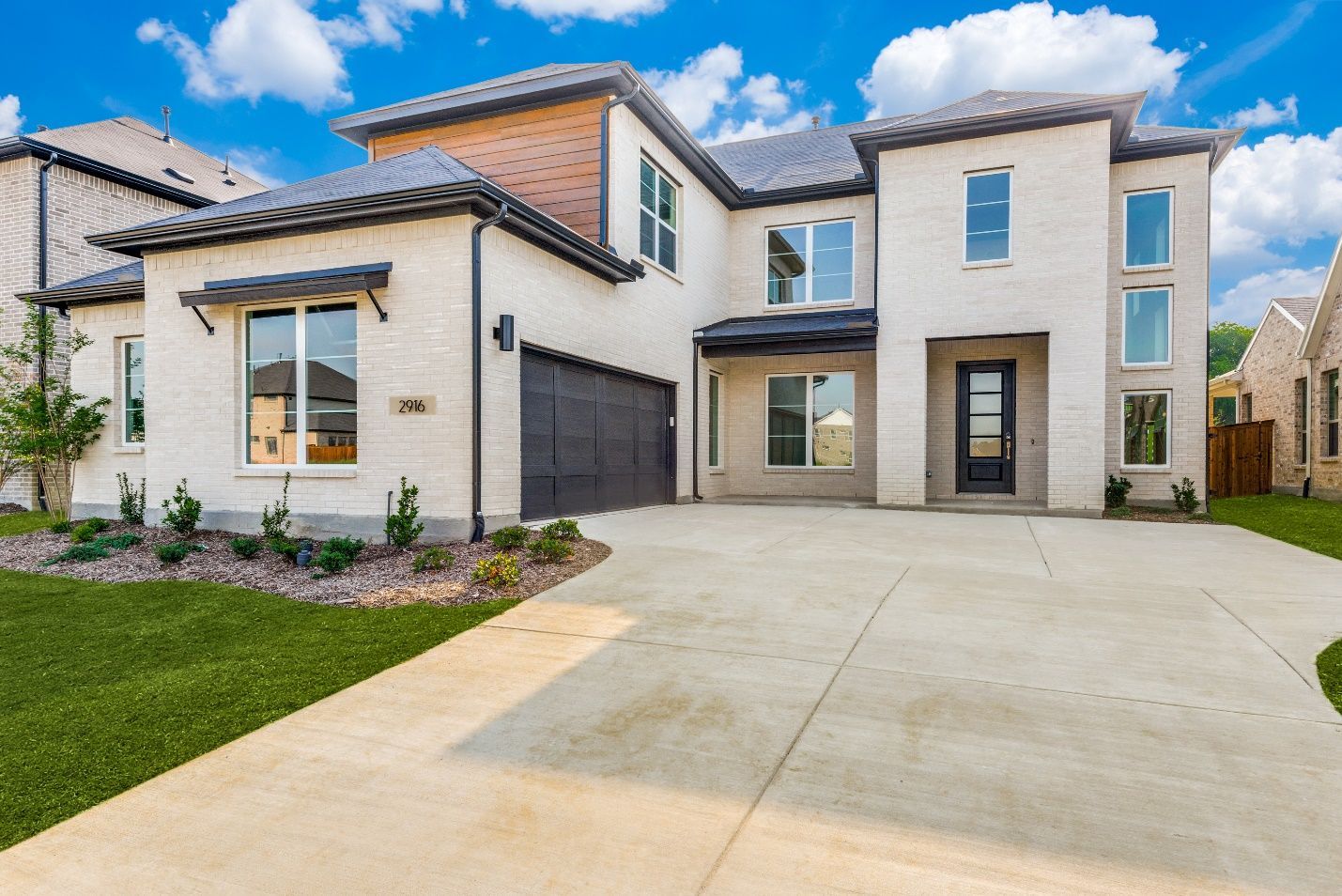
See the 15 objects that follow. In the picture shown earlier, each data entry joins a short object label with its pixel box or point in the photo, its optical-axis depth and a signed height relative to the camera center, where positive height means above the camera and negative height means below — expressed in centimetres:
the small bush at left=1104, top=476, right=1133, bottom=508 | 1142 -76
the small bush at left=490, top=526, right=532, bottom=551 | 643 -88
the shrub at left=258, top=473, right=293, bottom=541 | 754 -86
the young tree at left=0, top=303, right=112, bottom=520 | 1002 +30
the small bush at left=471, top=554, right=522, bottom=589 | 552 -103
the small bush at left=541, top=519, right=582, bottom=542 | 683 -85
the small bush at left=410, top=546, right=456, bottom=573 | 604 -102
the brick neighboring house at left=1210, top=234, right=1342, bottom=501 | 1421 +141
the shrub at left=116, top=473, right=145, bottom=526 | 916 -84
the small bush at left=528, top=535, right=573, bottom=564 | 626 -96
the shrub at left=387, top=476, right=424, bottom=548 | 707 -82
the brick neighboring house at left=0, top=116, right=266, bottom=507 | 1173 +431
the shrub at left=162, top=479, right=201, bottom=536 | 805 -85
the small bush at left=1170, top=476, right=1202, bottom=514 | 1121 -86
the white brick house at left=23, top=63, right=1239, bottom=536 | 762 +183
